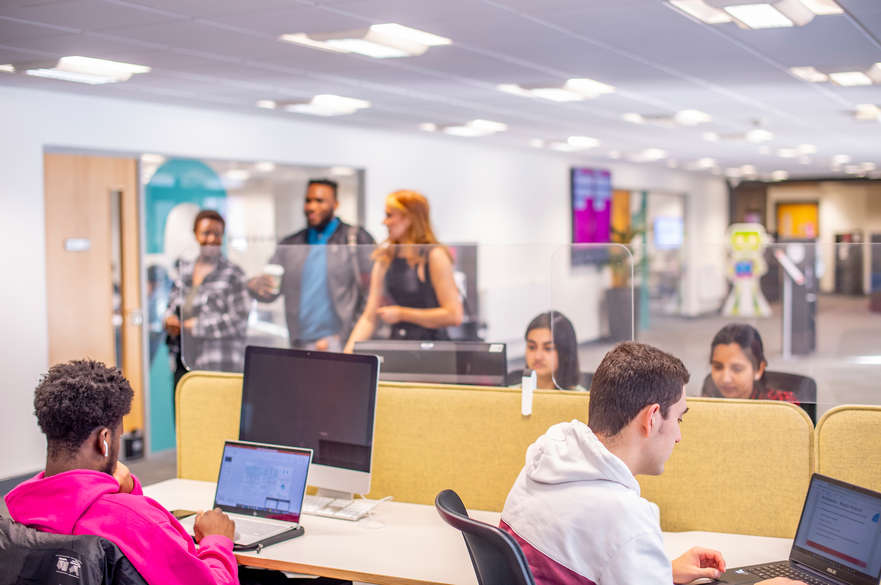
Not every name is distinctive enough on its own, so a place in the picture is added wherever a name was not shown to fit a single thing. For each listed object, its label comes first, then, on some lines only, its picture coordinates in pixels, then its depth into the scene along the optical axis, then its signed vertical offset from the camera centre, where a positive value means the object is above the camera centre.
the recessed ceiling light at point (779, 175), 16.78 +1.68
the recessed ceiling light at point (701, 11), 3.77 +1.07
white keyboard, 2.65 -0.69
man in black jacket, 3.93 -0.09
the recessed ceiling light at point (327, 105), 6.49 +1.18
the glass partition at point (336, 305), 3.61 -0.15
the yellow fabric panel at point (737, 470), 2.44 -0.55
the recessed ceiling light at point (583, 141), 9.65 +1.34
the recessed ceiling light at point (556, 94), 6.14 +1.18
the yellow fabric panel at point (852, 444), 2.36 -0.46
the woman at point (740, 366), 3.39 -0.37
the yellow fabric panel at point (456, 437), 2.71 -0.51
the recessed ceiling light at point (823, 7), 3.78 +1.06
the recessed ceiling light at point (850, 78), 5.66 +1.16
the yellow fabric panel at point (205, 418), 3.09 -0.50
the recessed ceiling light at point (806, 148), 10.96 +1.41
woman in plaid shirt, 3.62 -0.17
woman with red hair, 3.83 -0.11
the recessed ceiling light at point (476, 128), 8.19 +1.27
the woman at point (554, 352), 3.36 -0.32
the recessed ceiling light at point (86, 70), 4.93 +1.10
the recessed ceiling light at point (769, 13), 3.81 +1.07
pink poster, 12.33 +0.84
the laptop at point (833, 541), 1.98 -0.61
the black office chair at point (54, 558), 1.77 -0.55
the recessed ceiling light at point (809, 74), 5.47 +1.15
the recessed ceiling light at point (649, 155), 11.41 +1.43
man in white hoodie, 1.70 -0.41
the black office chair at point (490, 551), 1.64 -0.51
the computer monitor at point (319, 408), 2.68 -0.41
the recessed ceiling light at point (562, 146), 10.24 +1.36
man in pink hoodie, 1.90 -0.45
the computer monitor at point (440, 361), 3.05 -0.31
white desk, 2.24 -0.72
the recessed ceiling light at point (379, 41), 4.22 +1.08
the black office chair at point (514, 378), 3.05 -0.36
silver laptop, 2.56 -0.61
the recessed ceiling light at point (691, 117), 7.53 +1.24
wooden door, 5.91 +0.06
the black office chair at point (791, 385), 3.28 -0.43
